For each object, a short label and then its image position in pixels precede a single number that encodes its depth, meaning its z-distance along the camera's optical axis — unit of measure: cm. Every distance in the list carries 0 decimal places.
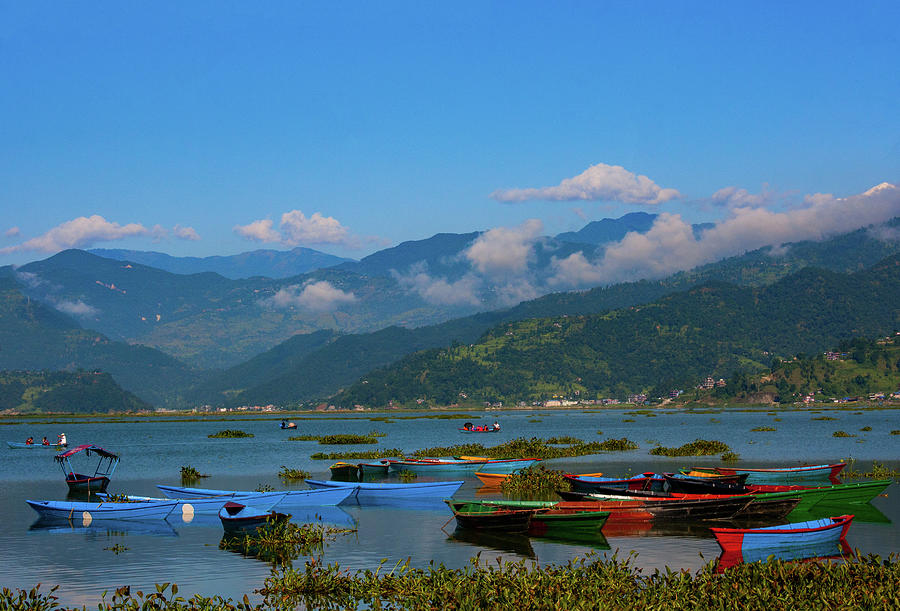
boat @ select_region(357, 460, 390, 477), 6800
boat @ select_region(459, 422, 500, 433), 14158
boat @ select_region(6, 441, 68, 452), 11772
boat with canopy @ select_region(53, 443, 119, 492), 6112
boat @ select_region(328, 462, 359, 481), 6788
